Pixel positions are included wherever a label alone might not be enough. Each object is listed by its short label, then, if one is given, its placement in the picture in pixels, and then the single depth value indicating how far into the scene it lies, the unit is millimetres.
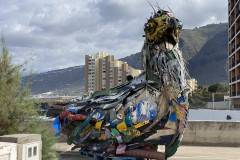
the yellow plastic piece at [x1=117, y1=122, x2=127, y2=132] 7312
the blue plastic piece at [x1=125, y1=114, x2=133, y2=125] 7270
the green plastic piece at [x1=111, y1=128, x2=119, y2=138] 7402
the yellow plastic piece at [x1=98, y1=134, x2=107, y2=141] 7638
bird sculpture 6969
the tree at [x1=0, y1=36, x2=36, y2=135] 6449
